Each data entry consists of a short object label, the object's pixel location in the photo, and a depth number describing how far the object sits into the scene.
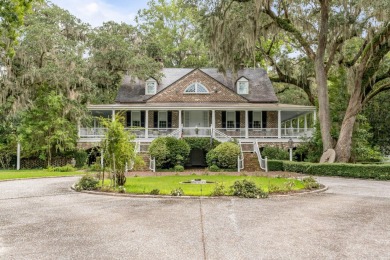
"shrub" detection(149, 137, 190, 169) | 20.12
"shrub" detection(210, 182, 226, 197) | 9.80
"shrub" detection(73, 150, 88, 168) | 23.72
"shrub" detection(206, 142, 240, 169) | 20.00
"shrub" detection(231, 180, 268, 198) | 9.75
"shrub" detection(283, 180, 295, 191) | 10.68
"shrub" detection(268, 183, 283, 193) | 10.42
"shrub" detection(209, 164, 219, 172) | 19.64
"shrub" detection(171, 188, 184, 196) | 9.81
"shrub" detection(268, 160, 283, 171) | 20.02
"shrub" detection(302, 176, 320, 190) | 11.29
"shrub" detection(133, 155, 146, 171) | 11.97
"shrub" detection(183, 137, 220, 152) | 21.72
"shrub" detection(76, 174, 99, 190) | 11.36
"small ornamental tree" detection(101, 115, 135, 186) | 11.18
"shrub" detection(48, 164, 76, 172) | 20.08
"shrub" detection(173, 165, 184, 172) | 19.80
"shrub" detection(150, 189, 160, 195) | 10.09
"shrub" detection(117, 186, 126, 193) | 10.60
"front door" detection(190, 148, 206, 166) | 24.20
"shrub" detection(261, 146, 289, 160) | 22.22
